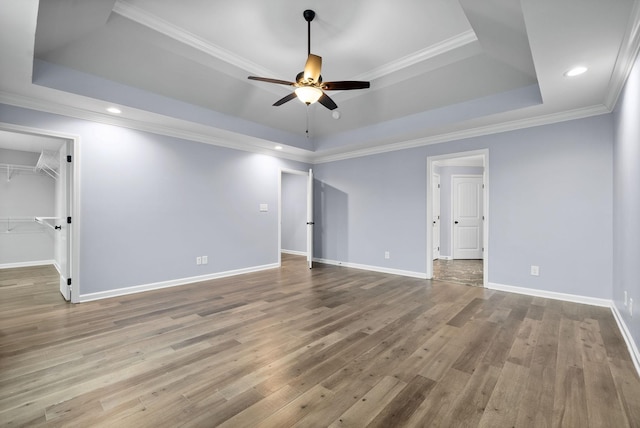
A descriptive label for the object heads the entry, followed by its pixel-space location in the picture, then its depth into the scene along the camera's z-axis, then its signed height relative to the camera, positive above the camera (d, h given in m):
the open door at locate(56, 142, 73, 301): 3.73 -0.15
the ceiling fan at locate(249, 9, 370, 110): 2.76 +1.38
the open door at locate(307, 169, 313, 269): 5.98 -0.26
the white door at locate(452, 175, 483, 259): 7.38 +0.05
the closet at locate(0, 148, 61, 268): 5.97 +0.13
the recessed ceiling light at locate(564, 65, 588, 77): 2.68 +1.42
